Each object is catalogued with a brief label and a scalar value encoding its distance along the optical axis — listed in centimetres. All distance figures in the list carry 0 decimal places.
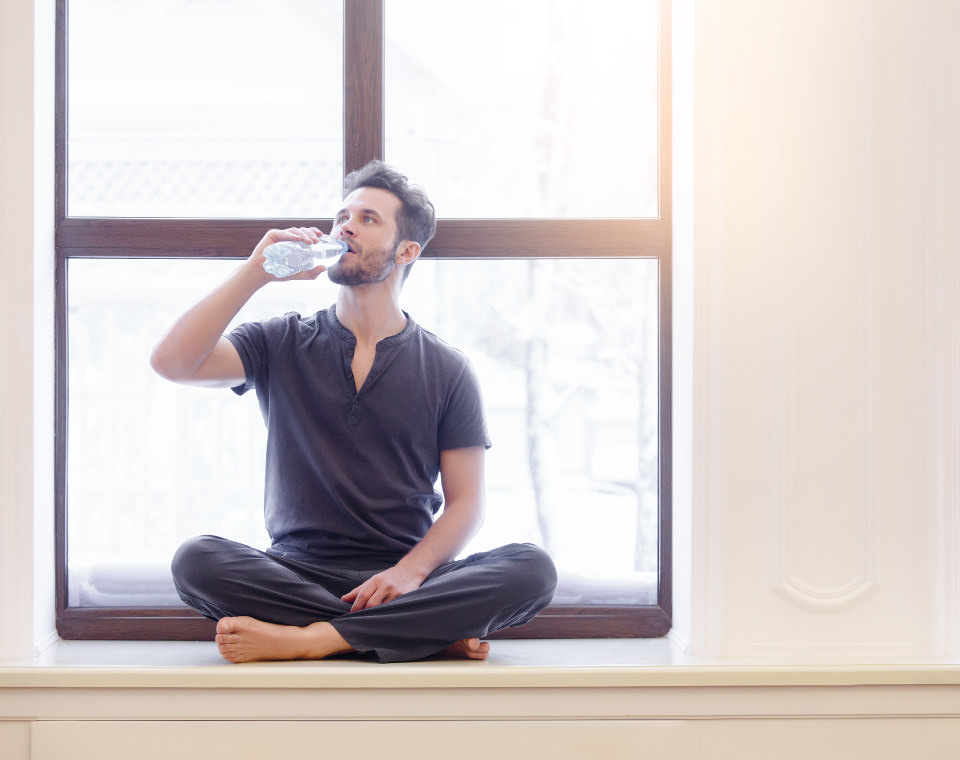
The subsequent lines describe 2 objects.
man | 408
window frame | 438
